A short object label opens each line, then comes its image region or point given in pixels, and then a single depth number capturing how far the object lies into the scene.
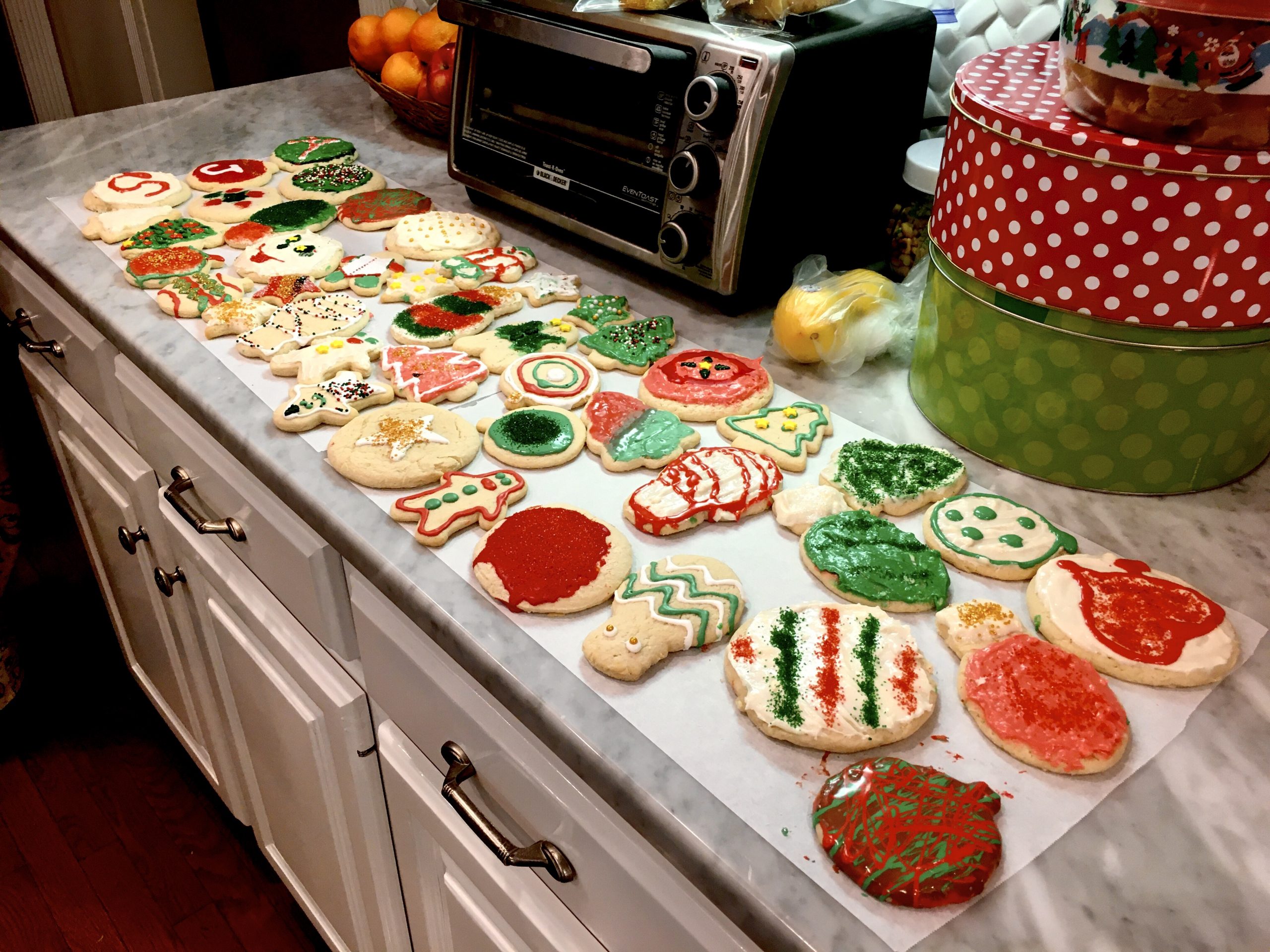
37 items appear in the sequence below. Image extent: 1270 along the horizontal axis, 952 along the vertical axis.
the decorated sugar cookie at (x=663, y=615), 0.68
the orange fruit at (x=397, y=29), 1.62
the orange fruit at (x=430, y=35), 1.58
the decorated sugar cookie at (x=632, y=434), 0.89
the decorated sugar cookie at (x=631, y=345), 1.04
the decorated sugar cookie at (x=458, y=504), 0.81
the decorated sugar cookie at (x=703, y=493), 0.81
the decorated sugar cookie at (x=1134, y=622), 0.68
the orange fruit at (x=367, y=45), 1.65
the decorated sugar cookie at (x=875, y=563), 0.74
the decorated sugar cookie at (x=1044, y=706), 0.62
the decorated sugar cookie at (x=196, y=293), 1.13
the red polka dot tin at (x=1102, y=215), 0.73
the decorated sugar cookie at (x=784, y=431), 0.90
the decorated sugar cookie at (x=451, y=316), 1.07
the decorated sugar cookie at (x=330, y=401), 0.94
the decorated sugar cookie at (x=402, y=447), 0.87
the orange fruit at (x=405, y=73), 1.58
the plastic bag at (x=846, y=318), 1.01
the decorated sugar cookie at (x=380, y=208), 1.32
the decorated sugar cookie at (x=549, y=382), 0.97
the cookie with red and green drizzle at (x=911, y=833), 0.54
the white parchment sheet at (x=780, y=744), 0.57
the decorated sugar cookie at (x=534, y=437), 0.89
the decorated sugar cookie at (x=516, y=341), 1.04
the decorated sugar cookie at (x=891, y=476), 0.84
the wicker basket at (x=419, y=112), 1.56
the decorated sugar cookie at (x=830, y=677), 0.63
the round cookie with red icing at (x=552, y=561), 0.74
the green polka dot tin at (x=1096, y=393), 0.81
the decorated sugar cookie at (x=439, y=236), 1.25
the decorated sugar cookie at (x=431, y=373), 0.98
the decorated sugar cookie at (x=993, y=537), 0.77
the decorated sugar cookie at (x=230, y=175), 1.43
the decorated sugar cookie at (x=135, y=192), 1.36
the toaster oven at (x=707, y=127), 1.03
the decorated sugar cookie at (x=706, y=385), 0.96
